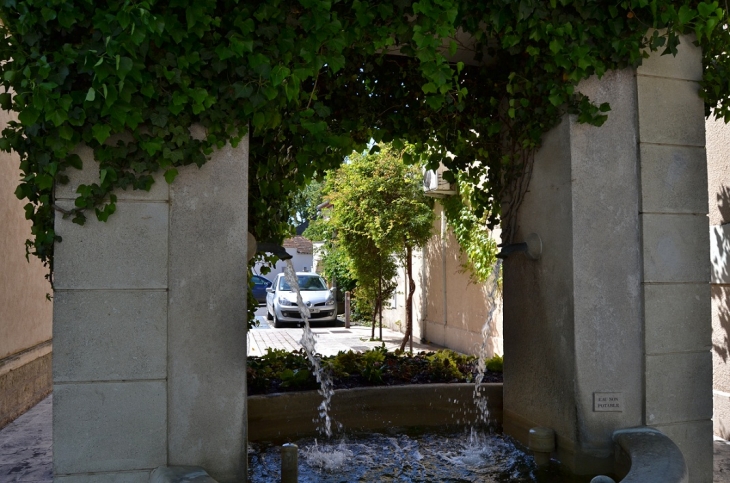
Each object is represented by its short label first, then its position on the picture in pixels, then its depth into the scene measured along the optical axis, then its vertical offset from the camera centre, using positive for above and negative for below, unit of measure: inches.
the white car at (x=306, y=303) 756.6 -45.6
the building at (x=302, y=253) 1548.1 +24.0
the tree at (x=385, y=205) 490.6 +43.5
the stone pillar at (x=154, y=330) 123.1 -12.6
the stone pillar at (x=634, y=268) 154.3 -1.5
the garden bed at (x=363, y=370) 200.8 -35.1
